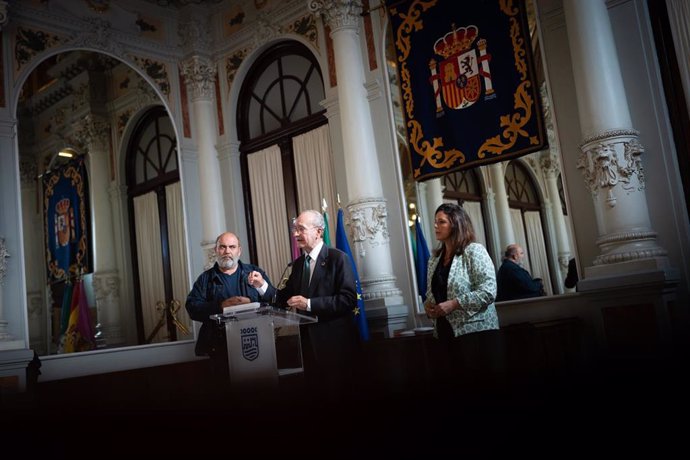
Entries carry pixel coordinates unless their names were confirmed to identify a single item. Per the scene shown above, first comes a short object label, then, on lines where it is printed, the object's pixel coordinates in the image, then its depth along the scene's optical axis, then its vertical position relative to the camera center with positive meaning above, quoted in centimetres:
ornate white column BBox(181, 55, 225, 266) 727 +196
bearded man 352 +12
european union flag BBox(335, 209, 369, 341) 519 +26
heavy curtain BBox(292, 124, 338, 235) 661 +136
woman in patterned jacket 296 -2
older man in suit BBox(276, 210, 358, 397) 309 +3
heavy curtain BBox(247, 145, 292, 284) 700 +105
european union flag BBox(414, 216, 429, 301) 564 +26
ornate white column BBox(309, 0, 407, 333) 567 +114
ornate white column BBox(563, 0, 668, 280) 433 +79
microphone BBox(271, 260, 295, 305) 348 +6
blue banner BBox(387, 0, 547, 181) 519 +167
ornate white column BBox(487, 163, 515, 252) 612 +70
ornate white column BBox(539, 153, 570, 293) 548 +51
